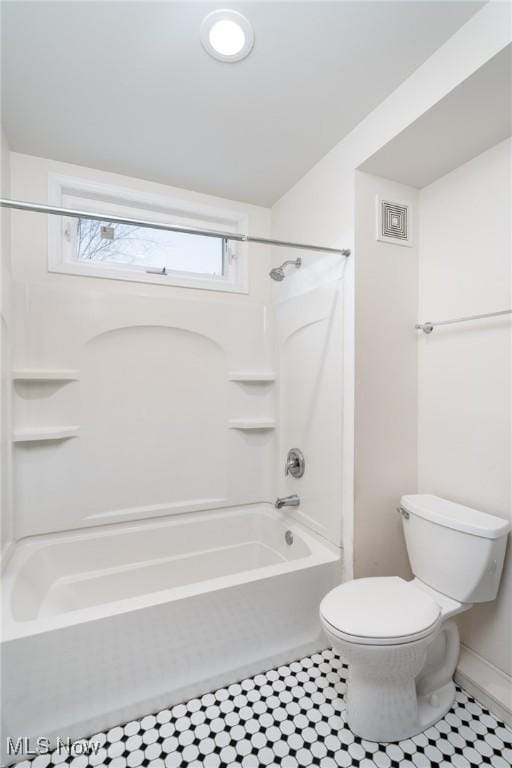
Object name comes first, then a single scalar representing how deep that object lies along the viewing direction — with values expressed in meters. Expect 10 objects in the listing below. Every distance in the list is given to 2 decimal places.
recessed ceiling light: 1.21
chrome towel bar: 1.44
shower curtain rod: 1.23
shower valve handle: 2.13
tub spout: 2.16
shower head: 2.04
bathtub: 1.27
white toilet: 1.23
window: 2.02
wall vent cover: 1.78
